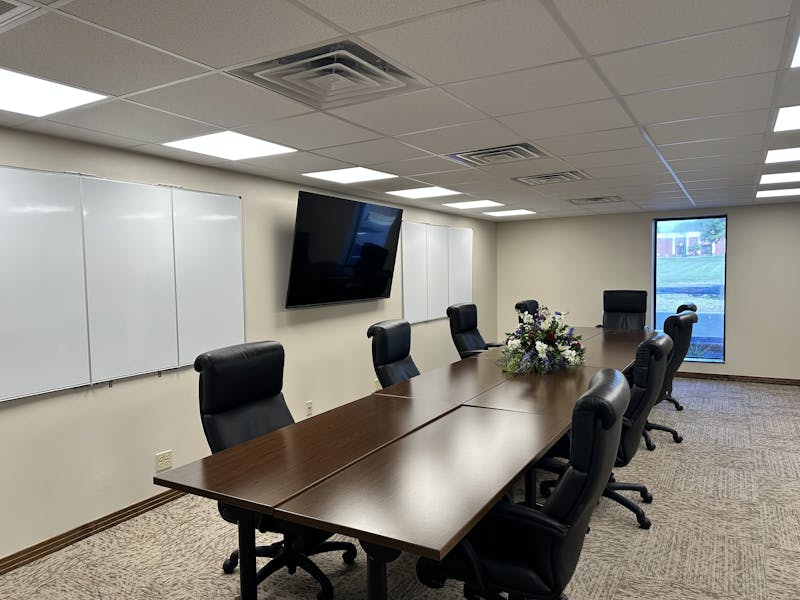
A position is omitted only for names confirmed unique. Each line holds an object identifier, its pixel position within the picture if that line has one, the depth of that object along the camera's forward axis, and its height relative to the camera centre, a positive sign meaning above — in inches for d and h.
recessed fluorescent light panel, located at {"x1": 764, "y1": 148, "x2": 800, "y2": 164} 152.7 +32.4
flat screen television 188.1 +6.9
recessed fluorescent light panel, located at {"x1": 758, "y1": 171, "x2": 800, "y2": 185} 193.8 +32.5
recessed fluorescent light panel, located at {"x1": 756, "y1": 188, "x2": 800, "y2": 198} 238.8 +32.6
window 303.3 -5.2
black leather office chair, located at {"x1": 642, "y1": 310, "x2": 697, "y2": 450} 178.7 -26.7
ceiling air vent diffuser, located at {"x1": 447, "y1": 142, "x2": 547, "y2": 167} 146.1 +32.1
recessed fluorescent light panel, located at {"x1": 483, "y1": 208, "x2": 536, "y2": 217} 299.0 +30.9
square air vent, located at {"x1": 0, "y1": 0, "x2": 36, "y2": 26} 64.0 +32.0
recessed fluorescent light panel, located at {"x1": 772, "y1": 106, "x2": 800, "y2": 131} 113.3 +32.8
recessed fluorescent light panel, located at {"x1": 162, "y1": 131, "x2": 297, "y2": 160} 131.0 +31.9
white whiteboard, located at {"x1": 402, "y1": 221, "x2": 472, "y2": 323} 263.1 -1.1
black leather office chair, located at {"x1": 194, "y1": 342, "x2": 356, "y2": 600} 98.3 -28.8
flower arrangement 163.2 -25.0
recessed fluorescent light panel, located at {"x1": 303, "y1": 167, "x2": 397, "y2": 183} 174.6 +31.6
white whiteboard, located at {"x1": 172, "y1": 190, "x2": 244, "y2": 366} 152.4 -0.7
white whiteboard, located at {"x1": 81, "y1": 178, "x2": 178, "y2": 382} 130.9 -2.3
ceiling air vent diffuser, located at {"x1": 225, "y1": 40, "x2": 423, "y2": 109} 83.2 +32.7
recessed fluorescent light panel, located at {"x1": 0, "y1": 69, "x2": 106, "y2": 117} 91.3 +32.0
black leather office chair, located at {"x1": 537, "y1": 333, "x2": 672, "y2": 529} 116.1 -26.9
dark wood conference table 67.2 -31.7
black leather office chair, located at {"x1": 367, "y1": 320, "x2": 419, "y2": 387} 153.2 -24.8
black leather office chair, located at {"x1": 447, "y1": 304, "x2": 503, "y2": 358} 217.8 -26.4
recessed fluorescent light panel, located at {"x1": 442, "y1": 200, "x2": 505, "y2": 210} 257.3 +31.1
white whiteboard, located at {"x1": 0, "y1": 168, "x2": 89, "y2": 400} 114.6 -3.4
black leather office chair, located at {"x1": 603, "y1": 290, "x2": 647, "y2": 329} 284.2 -23.2
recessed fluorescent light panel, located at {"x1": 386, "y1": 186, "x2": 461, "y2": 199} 218.0 +31.4
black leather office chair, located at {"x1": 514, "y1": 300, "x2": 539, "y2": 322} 265.1 -20.4
